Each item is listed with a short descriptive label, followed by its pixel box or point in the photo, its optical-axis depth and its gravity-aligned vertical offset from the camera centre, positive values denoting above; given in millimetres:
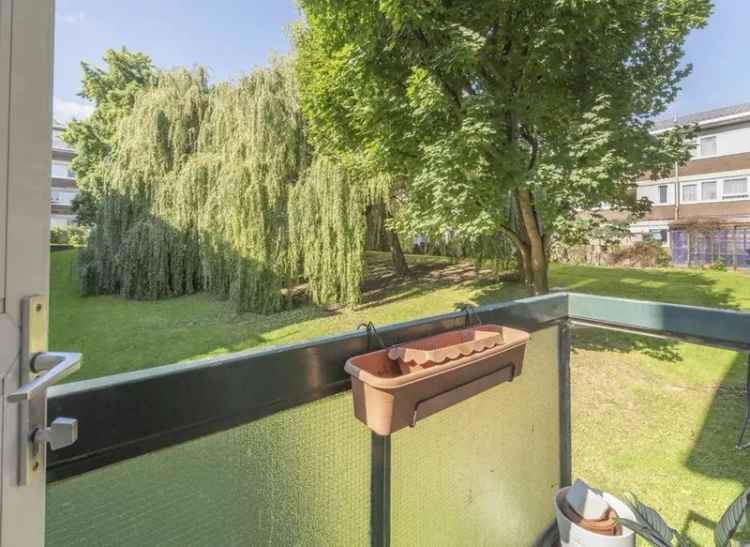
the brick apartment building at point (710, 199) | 11125 +2431
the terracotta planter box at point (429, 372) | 861 -242
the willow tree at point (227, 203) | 6051 +1010
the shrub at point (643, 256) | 10891 +445
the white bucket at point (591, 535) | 1396 -927
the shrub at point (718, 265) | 9984 +213
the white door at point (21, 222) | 446 +48
